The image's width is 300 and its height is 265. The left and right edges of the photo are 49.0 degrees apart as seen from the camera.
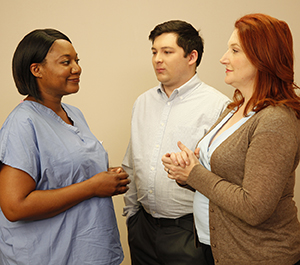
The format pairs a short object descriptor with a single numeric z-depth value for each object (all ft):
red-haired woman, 3.35
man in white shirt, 5.56
